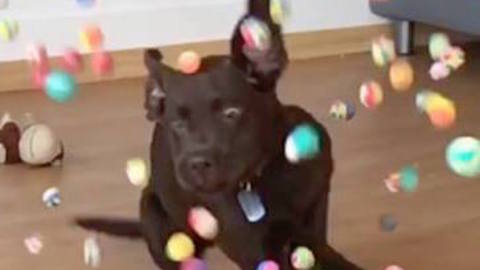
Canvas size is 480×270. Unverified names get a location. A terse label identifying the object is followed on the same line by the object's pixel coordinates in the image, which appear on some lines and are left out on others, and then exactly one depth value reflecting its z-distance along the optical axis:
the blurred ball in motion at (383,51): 1.82
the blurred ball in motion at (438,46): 1.85
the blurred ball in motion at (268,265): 1.73
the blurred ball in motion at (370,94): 1.81
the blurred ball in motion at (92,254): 1.99
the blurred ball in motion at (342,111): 2.23
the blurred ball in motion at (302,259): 1.73
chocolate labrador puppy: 1.66
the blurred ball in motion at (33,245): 2.07
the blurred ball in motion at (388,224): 2.09
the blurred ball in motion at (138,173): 1.95
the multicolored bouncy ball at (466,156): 1.60
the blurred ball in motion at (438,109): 1.70
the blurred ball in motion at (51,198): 2.16
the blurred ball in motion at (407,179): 1.87
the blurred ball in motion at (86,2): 1.81
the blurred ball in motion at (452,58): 1.82
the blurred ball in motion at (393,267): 1.89
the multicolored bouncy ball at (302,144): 1.71
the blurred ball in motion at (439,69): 1.84
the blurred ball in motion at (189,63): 1.71
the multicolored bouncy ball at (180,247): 1.84
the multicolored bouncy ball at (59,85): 1.77
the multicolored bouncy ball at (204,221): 1.78
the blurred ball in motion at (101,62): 1.84
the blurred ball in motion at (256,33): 1.67
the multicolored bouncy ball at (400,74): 1.81
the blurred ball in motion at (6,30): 1.96
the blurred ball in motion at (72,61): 1.86
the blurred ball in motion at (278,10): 1.71
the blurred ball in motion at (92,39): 1.80
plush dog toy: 2.50
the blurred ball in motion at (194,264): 1.82
